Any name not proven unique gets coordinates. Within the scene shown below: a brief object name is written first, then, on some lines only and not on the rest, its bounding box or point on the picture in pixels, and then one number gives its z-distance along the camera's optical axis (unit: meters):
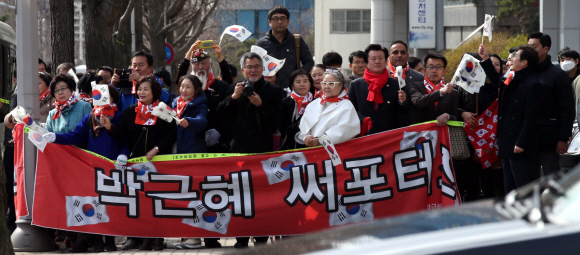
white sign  69.44
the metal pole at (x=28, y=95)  14.09
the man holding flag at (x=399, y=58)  15.78
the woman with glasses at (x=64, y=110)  14.62
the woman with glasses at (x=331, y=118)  13.60
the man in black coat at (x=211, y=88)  14.77
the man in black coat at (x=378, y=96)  14.57
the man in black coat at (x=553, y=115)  13.69
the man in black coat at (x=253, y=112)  14.03
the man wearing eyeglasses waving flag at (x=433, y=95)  14.33
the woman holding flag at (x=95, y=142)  14.08
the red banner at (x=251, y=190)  13.78
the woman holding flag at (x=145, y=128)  13.93
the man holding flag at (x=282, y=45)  17.27
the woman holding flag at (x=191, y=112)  14.13
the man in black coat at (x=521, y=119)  13.70
